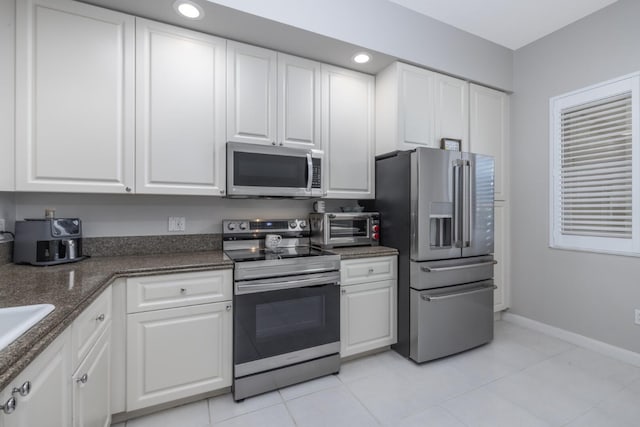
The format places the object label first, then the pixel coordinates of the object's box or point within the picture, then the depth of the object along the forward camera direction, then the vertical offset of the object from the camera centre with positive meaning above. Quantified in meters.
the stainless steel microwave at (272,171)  2.12 +0.31
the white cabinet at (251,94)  2.18 +0.89
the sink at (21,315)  0.95 -0.33
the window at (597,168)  2.31 +0.38
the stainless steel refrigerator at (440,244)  2.30 -0.25
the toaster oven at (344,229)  2.44 -0.13
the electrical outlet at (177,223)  2.28 -0.08
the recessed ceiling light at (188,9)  1.81 +1.27
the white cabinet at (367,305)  2.28 -0.73
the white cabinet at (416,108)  2.54 +0.94
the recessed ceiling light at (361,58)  2.38 +1.26
